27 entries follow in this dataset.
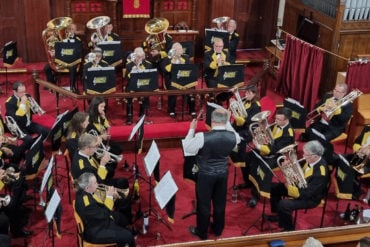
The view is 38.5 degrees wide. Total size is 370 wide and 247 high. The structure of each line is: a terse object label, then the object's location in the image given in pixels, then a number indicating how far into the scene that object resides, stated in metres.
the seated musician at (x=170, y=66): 10.04
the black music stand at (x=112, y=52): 10.48
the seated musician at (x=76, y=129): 7.35
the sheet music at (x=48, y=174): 6.19
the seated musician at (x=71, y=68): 10.75
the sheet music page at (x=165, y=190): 6.09
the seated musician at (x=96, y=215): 5.95
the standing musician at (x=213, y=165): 6.38
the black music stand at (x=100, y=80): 9.30
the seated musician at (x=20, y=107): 8.45
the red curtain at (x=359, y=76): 9.67
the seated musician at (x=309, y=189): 6.73
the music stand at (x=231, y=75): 9.77
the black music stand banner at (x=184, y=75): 9.64
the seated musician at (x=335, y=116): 8.42
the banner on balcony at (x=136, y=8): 12.63
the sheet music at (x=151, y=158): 6.63
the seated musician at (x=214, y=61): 10.19
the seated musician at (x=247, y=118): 8.29
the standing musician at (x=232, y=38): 11.50
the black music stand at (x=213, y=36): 11.39
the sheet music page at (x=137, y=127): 7.34
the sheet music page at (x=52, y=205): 5.73
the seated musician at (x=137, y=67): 9.66
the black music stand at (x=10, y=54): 10.51
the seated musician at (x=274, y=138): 7.70
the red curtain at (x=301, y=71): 10.57
